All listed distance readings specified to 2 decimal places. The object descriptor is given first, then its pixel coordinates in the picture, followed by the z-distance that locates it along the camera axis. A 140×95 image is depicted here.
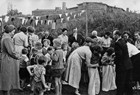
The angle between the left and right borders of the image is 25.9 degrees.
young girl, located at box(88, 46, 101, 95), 8.20
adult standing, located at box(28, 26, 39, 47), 10.22
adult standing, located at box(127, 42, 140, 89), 8.91
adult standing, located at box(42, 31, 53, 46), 10.72
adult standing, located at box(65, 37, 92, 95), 8.41
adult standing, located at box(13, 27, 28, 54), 9.47
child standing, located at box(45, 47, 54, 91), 8.51
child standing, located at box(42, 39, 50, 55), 9.50
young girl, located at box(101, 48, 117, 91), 9.38
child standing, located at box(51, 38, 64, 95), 8.28
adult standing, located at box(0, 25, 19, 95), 7.44
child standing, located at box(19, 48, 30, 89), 8.92
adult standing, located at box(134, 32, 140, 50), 11.04
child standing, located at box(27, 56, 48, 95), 7.55
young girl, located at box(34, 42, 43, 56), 8.74
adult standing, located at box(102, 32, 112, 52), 10.41
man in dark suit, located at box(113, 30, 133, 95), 8.09
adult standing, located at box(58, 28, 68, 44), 10.88
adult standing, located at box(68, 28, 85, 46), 9.78
